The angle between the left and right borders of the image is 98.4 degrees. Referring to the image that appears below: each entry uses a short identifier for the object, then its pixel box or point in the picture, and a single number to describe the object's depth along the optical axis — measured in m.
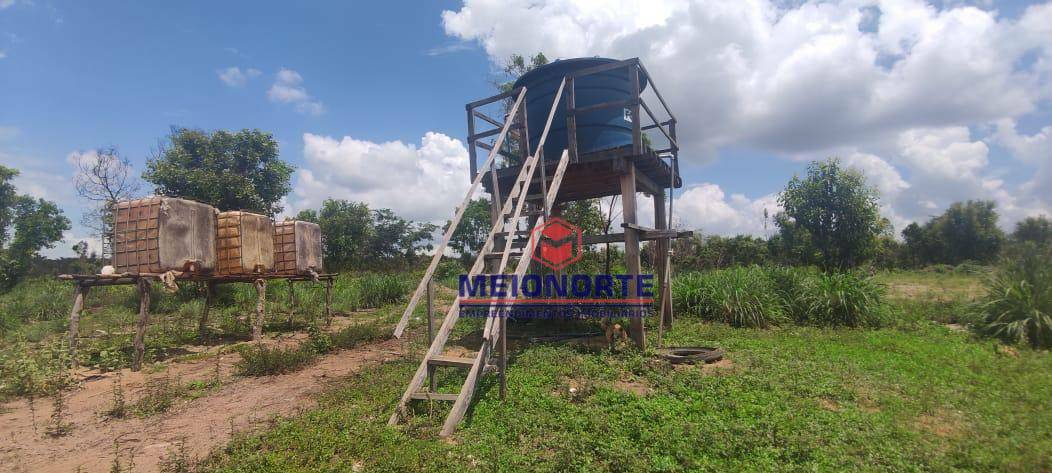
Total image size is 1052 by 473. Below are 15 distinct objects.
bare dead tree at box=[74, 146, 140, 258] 19.67
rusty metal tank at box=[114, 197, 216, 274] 7.34
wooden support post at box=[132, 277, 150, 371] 7.04
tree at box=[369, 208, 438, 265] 30.03
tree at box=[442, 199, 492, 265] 29.45
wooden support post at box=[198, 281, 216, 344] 9.07
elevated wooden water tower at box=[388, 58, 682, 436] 6.83
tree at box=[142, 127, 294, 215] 15.73
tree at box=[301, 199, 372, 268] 26.30
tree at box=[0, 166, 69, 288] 21.45
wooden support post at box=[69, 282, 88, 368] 6.78
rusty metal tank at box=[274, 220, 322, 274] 10.60
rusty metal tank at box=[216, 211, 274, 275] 8.83
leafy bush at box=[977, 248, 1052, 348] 7.29
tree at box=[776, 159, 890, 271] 13.56
